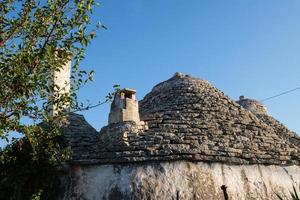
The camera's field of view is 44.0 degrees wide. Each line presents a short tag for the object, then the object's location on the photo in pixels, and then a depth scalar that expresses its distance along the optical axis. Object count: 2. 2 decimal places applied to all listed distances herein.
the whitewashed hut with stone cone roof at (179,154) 7.88
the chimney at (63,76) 10.77
